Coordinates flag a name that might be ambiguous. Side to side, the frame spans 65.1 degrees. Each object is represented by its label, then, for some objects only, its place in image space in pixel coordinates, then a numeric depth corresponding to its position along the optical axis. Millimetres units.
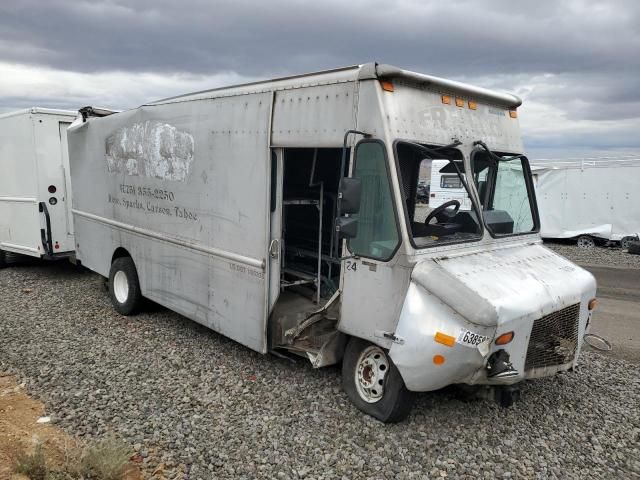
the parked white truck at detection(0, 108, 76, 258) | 8945
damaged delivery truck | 3830
